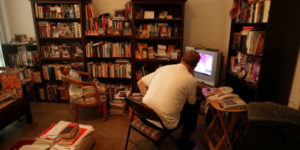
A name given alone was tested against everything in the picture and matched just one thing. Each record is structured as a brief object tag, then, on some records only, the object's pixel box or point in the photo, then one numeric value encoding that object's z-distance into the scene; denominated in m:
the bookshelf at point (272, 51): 1.57
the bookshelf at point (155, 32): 3.07
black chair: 1.62
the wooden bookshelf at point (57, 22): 3.14
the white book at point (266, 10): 1.68
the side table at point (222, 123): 1.84
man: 1.70
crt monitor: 2.64
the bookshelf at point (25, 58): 3.42
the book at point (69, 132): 1.87
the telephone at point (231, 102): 1.81
